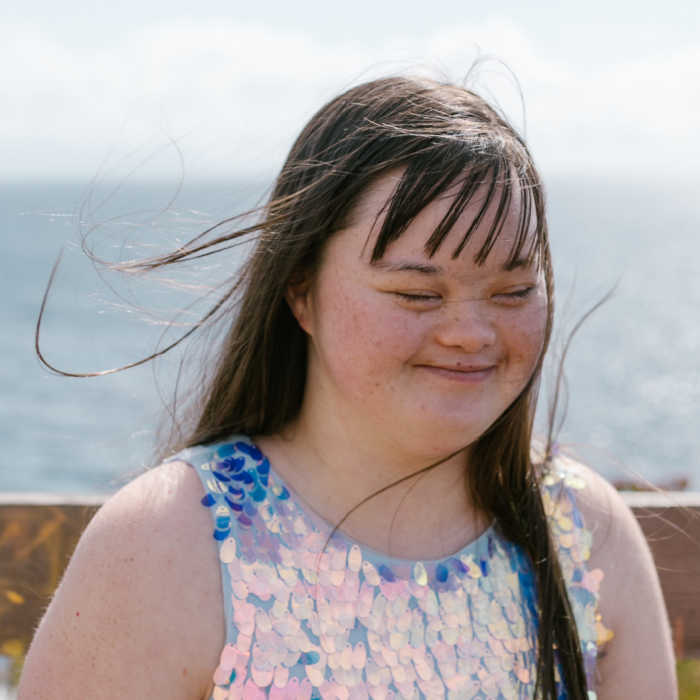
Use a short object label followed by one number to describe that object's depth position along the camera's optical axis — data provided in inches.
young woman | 68.7
